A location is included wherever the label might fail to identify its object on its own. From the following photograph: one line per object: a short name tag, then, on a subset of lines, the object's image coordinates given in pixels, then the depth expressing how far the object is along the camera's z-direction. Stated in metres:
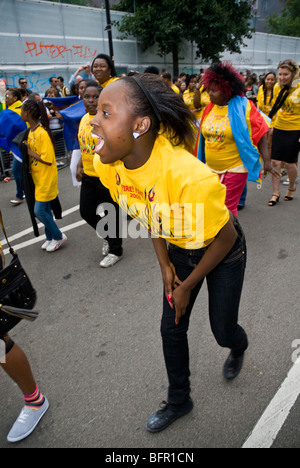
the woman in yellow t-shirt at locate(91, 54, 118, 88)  4.49
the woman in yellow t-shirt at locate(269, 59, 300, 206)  5.15
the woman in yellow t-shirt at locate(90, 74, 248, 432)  1.46
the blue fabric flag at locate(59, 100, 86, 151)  5.65
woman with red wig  3.48
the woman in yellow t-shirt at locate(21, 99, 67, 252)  3.92
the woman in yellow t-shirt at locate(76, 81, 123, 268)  3.60
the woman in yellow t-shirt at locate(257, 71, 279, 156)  6.72
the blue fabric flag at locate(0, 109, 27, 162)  6.09
